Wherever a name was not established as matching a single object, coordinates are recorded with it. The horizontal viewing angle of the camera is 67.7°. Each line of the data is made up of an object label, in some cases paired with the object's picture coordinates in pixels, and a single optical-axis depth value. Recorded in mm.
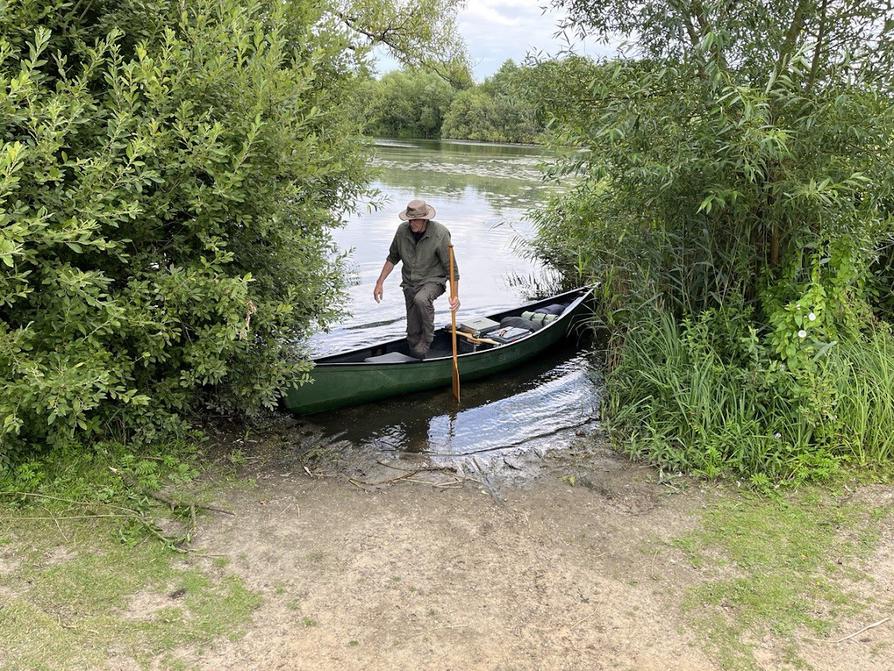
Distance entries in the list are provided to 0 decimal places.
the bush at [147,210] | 3725
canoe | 6395
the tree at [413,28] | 9609
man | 7316
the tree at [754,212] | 4738
